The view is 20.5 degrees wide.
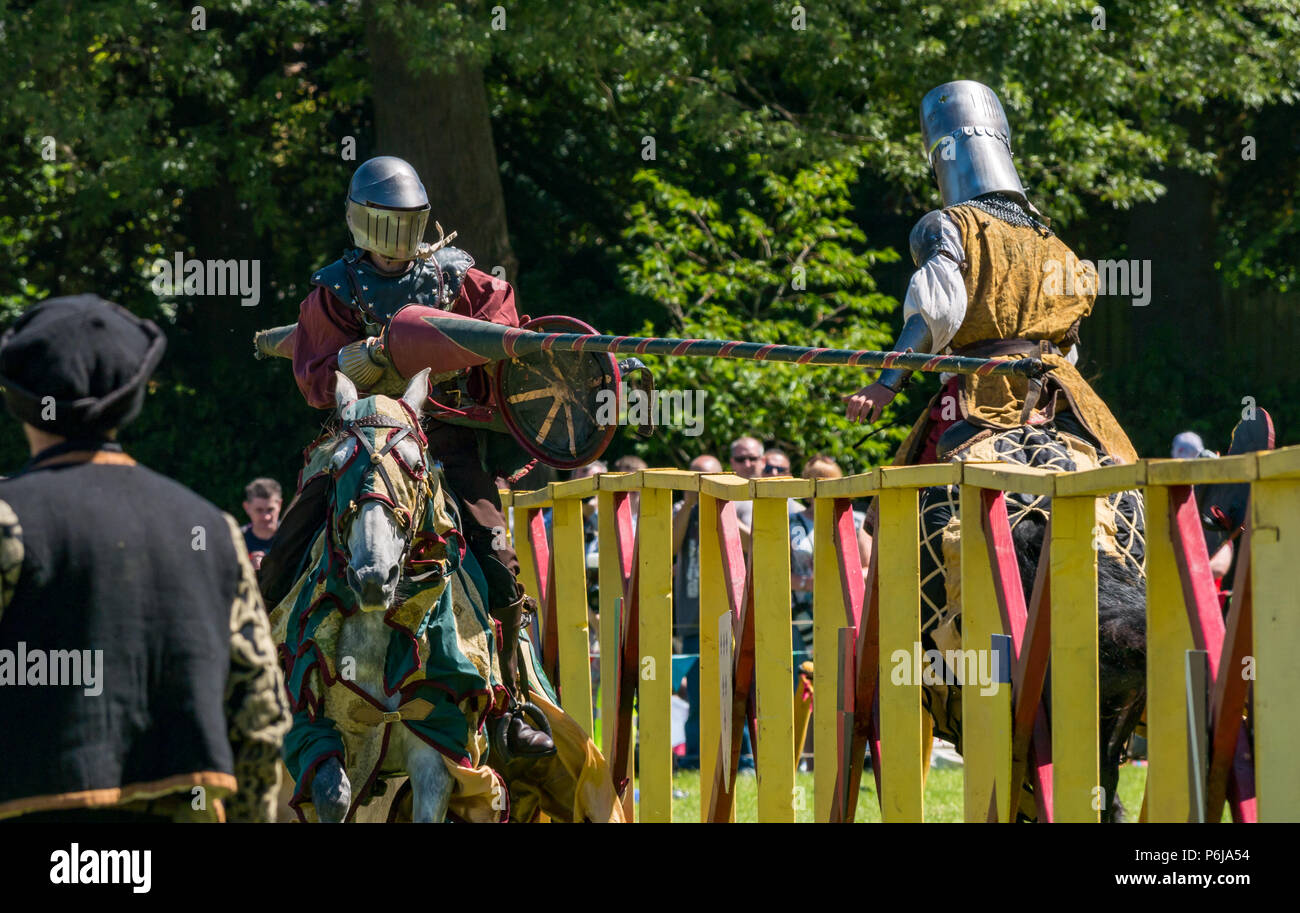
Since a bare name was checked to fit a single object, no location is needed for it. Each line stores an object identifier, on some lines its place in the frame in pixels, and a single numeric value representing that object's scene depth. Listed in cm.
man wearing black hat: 616
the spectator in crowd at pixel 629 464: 1936
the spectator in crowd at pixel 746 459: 1909
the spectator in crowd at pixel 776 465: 1938
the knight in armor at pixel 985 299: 1172
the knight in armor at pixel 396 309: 1131
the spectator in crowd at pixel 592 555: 2092
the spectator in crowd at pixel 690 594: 1951
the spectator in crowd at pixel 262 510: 1876
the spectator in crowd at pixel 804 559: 1844
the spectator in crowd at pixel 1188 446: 1983
